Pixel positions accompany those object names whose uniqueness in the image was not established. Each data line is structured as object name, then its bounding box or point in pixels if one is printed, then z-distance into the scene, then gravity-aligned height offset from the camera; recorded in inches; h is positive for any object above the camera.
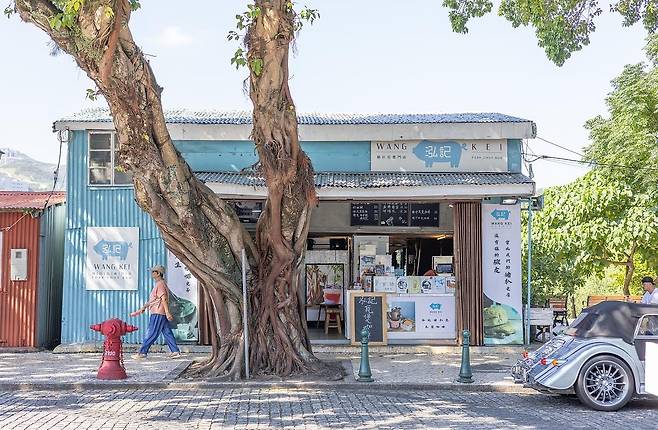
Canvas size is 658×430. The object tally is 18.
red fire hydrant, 483.8 -52.9
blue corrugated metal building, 631.8 +87.1
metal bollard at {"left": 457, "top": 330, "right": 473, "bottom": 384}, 477.4 -63.2
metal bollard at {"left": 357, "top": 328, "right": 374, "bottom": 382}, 480.4 -60.6
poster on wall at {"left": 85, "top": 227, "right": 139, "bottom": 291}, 632.4 +8.2
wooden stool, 705.6 -47.4
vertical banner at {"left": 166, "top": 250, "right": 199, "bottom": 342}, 631.8 -26.7
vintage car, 392.2 -48.8
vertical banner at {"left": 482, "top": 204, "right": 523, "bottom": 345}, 636.1 -16.9
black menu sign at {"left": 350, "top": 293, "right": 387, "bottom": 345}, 639.8 -38.5
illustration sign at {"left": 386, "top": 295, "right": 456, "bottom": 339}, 647.8 -41.7
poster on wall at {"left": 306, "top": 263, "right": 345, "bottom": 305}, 729.6 -14.8
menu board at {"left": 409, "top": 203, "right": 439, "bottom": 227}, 672.4 +45.1
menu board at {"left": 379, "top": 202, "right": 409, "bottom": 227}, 674.8 +45.4
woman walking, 565.3 -34.7
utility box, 625.9 +3.1
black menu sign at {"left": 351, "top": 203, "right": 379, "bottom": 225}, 677.3 +45.7
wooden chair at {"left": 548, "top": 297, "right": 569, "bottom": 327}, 743.7 -42.0
